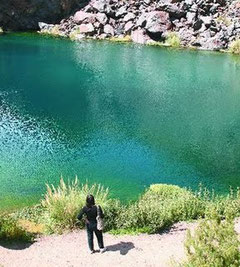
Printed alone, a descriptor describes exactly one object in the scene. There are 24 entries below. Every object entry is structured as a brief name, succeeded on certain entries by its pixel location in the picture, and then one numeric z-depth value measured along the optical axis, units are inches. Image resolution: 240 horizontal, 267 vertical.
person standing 479.5
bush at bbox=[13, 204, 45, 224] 613.8
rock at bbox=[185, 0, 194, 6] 2674.7
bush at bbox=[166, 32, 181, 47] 2497.6
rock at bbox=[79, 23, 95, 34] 2598.0
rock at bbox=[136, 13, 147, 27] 2605.2
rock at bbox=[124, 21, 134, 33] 2607.0
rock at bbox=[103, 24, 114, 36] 2608.8
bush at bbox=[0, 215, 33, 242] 532.4
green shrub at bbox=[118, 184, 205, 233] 574.6
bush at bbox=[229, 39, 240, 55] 2398.7
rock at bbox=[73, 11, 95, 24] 2678.2
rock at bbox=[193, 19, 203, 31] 2580.6
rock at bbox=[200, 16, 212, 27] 2569.3
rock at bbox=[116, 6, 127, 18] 2694.9
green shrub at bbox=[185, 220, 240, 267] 301.2
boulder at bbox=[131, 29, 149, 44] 2538.8
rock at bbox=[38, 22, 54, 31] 2694.9
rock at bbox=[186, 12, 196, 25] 2614.2
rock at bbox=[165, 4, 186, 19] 2651.9
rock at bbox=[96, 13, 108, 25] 2651.9
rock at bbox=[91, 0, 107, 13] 2700.0
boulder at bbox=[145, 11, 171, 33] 2564.0
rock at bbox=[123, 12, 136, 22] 2657.3
